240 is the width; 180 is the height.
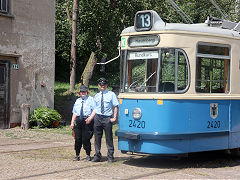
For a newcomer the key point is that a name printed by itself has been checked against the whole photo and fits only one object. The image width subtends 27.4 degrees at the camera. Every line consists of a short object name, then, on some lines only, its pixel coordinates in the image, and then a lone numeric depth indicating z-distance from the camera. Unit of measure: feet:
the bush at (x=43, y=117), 58.44
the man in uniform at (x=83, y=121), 35.78
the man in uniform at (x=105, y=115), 35.17
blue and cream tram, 32.81
